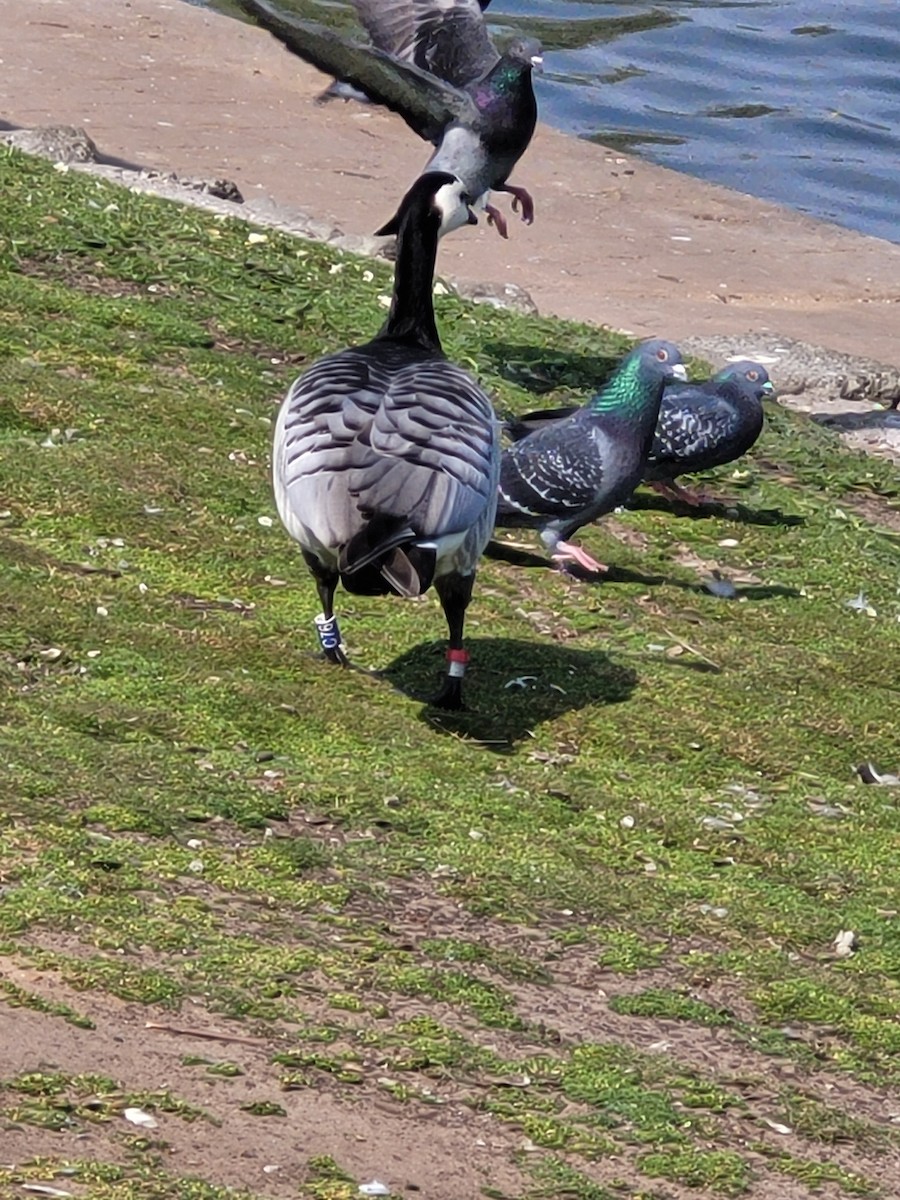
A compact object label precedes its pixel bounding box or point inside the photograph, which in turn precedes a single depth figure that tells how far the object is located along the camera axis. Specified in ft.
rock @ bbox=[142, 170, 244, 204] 48.16
